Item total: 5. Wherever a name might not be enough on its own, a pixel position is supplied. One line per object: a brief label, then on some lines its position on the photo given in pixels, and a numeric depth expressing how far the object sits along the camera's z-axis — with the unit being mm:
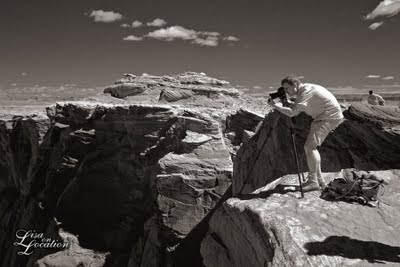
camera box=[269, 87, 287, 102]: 8484
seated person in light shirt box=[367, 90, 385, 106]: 20109
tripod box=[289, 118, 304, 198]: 8477
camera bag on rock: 7961
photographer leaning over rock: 7973
